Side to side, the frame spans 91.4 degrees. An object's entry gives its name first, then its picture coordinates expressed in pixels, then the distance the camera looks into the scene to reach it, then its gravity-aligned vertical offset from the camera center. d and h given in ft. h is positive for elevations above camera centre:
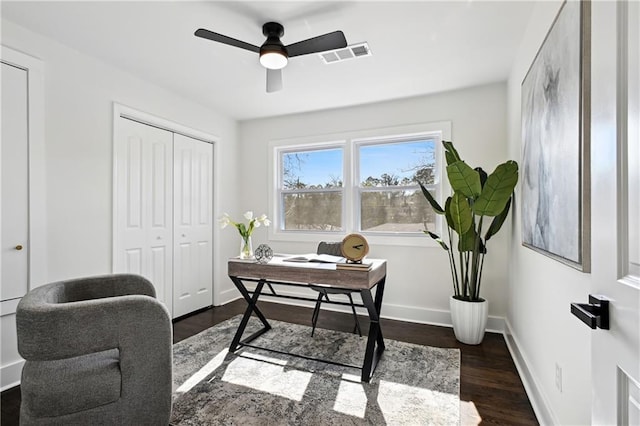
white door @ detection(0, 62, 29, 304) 7.23 +0.63
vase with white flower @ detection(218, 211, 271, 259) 9.09 -0.67
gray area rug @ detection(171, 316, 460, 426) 6.12 -3.98
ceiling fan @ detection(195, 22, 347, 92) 6.44 +3.64
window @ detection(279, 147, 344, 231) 13.42 +1.01
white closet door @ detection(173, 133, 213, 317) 11.94 -0.50
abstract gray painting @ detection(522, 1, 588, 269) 4.21 +1.16
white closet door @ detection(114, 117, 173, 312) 9.90 +0.29
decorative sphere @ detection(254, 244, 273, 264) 8.63 -1.16
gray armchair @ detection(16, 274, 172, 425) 4.54 -2.37
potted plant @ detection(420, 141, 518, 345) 8.18 -0.14
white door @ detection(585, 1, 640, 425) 2.13 +0.07
